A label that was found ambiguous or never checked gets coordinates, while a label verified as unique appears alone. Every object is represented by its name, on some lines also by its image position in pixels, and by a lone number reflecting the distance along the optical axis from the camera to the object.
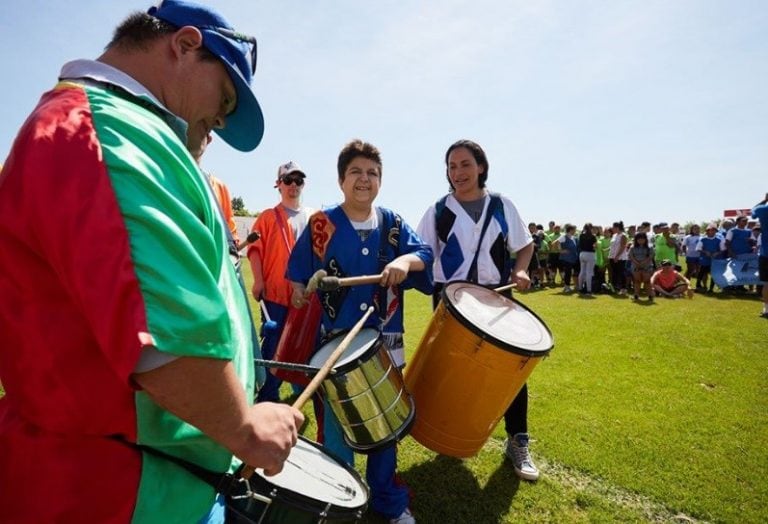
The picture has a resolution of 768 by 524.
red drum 2.78
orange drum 2.36
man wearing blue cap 0.72
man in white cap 4.18
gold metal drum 1.97
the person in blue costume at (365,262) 2.64
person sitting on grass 12.52
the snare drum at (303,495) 1.21
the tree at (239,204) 70.20
